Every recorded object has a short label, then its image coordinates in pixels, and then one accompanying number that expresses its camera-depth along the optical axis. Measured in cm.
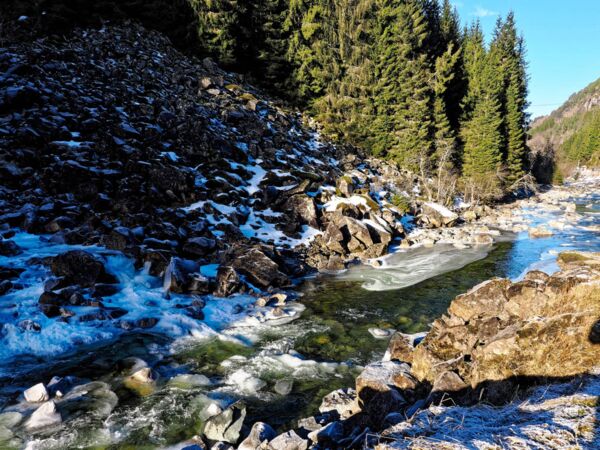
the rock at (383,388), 555
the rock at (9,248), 1123
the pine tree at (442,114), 3688
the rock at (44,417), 604
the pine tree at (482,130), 3688
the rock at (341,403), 635
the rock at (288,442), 503
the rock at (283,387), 738
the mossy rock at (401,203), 2669
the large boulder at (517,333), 496
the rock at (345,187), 2342
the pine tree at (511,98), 4347
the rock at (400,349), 742
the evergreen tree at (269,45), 3866
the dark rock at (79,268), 1071
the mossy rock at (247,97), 3082
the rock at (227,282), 1241
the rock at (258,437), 545
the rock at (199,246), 1469
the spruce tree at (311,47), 3903
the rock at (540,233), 2311
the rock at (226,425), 588
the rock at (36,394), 665
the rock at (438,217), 2611
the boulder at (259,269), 1378
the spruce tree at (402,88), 3662
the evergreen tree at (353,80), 3872
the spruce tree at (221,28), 3409
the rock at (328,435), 511
